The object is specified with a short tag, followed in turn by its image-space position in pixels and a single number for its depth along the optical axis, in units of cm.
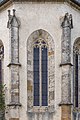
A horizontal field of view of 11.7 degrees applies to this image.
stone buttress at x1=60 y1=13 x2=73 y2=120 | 2700
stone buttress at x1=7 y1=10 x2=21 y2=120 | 2673
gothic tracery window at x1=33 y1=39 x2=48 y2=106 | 2828
